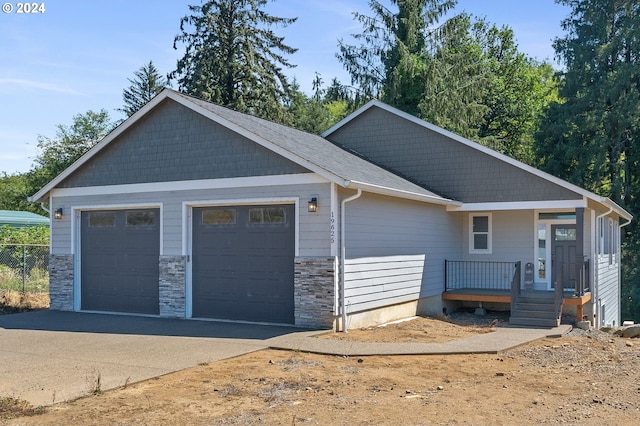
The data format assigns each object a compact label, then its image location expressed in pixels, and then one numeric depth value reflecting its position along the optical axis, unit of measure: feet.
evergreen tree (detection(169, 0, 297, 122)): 109.81
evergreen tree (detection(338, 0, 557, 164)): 90.84
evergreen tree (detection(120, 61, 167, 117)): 141.38
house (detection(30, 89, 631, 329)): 41.65
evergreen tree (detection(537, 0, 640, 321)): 88.89
